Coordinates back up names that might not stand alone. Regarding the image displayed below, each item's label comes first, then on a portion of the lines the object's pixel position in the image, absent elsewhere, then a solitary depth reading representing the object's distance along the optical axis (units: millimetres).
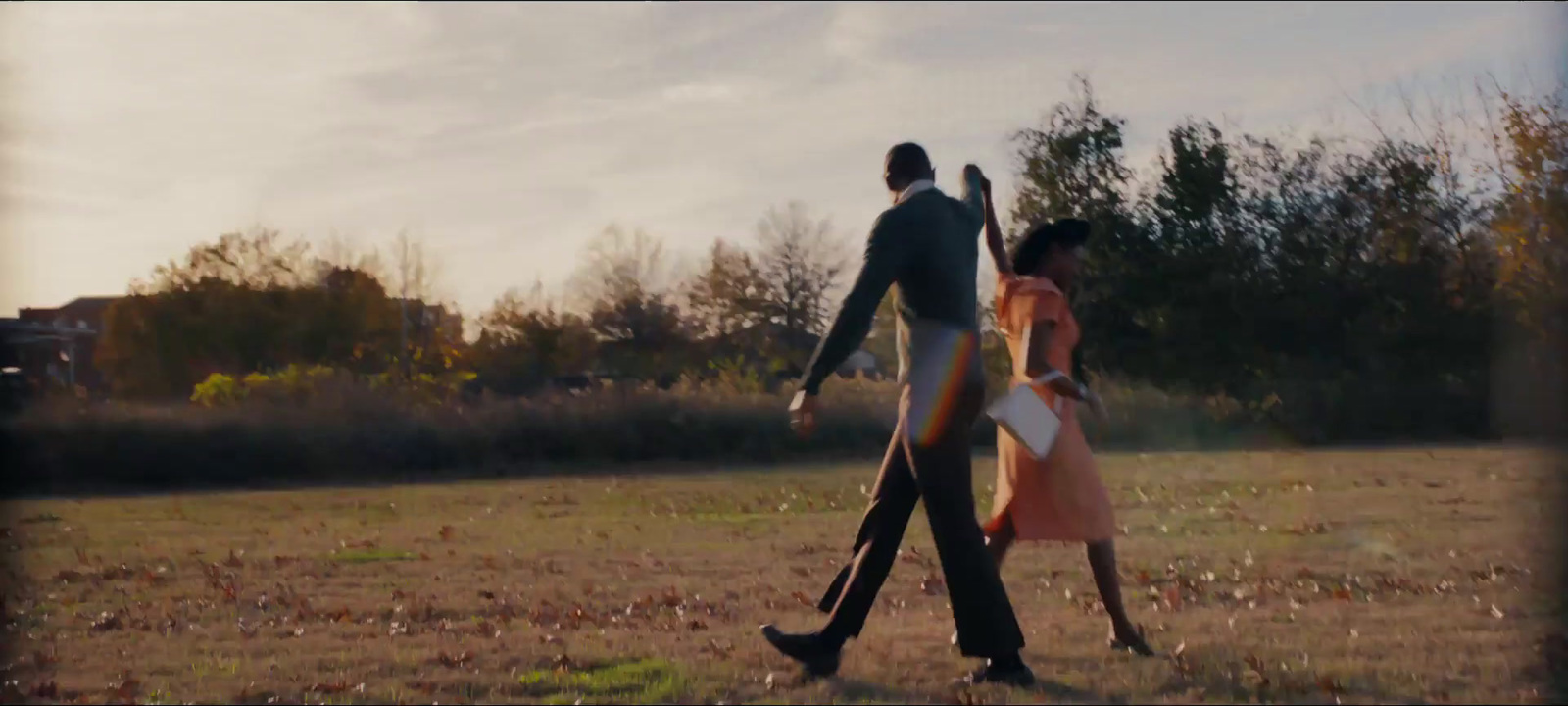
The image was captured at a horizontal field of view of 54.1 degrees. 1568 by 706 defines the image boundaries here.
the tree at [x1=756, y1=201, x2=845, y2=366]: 56969
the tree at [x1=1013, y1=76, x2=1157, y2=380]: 39781
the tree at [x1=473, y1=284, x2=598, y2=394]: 53969
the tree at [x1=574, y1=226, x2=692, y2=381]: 58875
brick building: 32603
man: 5738
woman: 6457
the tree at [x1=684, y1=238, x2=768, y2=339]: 58156
